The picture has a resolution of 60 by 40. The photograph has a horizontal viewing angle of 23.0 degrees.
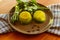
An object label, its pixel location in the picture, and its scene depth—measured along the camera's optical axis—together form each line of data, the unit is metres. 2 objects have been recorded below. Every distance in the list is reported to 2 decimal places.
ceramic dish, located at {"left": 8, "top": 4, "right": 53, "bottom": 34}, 0.81
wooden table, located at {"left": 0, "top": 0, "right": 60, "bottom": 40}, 0.83
